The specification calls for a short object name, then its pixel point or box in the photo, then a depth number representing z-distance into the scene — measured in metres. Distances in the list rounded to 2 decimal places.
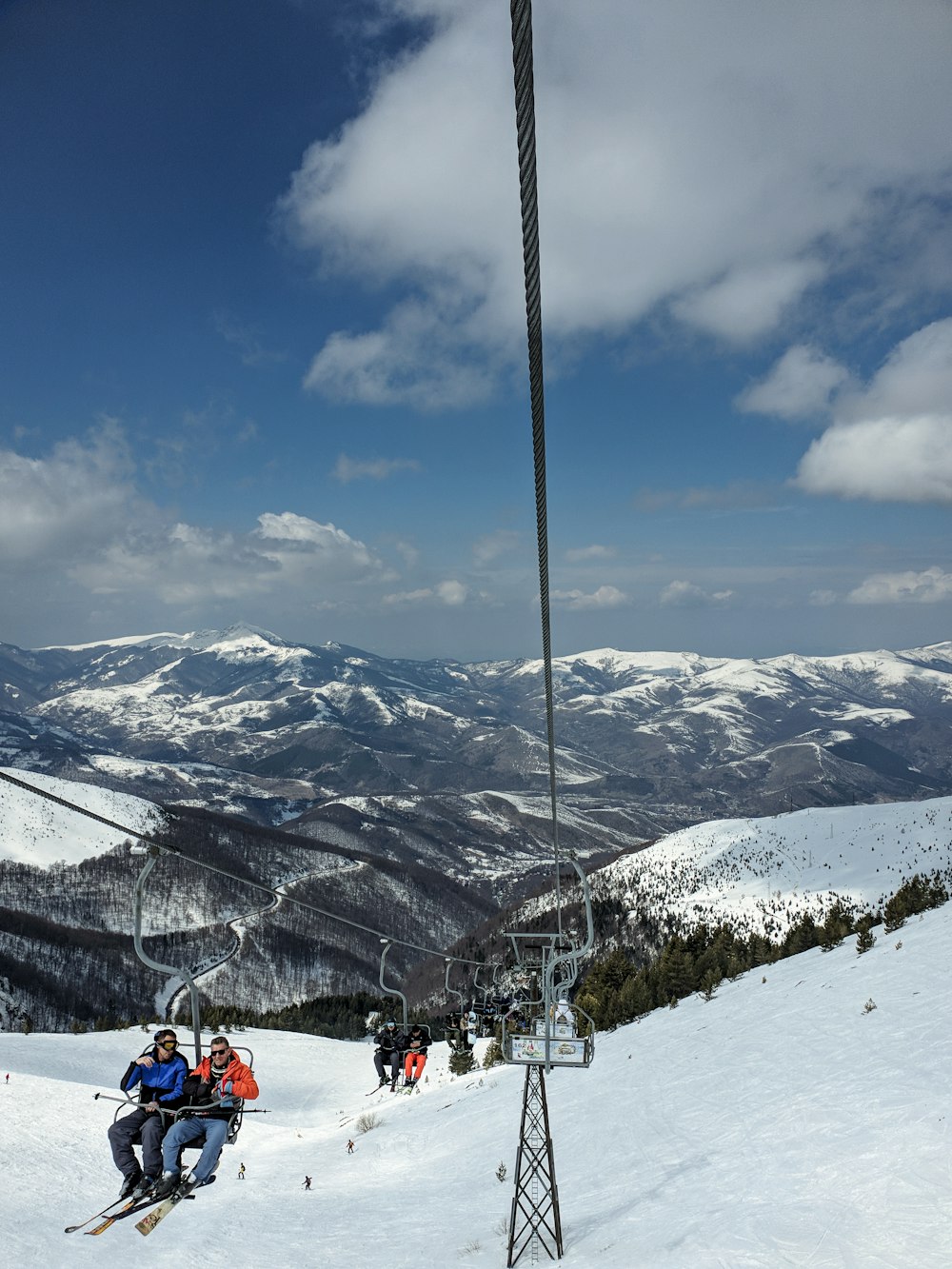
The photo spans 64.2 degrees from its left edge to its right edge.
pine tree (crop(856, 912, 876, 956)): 44.00
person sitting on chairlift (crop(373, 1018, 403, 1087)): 31.73
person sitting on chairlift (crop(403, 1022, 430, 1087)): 30.95
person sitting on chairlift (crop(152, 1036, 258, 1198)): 13.53
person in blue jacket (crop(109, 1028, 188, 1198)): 13.51
